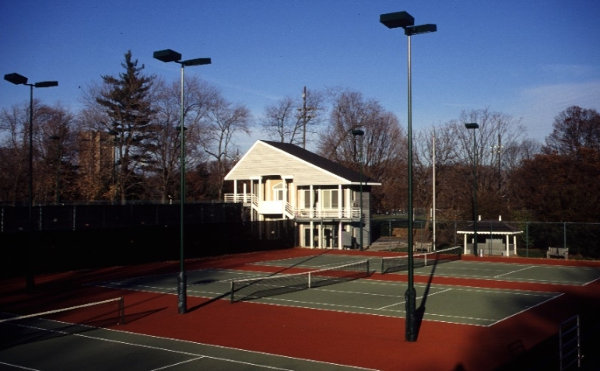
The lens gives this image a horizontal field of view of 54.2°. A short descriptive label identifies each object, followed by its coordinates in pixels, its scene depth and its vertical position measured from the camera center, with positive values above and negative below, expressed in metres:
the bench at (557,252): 39.53 -3.26
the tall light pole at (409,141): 13.74 +1.51
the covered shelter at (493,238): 43.53 -2.52
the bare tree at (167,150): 58.16 +5.67
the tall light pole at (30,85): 21.69 +4.66
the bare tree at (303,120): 73.44 +10.82
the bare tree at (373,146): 71.88 +7.54
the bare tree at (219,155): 62.94 +5.76
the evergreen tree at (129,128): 55.91 +7.66
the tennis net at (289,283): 22.86 -3.42
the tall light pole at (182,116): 17.25 +2.72
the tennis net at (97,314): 17.27 -3.36
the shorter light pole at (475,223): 36.16 -1.14
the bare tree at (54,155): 54.50 +5.07
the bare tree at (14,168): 52.03 +3.52
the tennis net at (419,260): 32.57 -3.43
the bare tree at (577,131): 69.81 +9.00
